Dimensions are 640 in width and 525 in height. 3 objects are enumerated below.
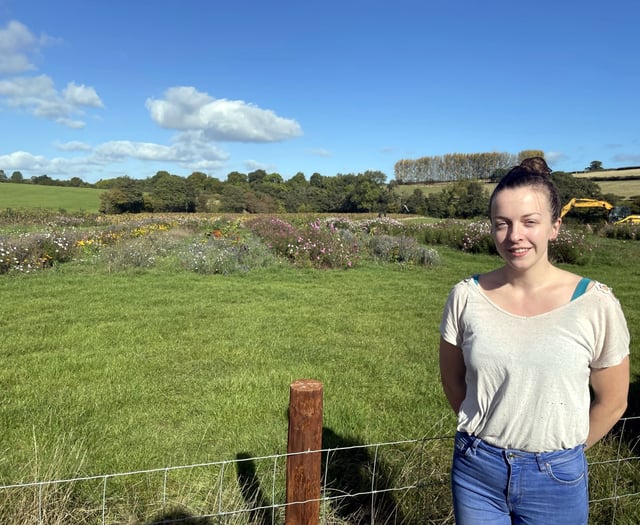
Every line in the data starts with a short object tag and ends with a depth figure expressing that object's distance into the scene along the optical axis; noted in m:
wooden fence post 1.76
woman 1.35
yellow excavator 25.53
